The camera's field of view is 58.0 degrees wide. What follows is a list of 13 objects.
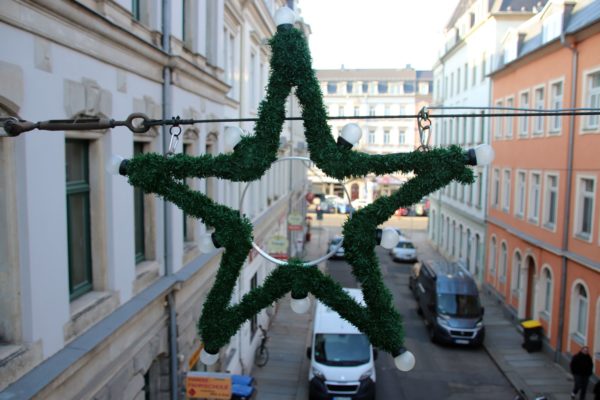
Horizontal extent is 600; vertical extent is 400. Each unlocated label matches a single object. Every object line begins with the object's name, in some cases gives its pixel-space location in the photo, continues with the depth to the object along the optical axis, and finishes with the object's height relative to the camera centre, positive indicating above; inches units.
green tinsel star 155.9 -7.6
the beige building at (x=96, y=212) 193.6 -27.9
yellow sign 350.0 -150.9
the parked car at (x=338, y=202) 2246.6 -210.5
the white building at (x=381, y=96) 2454.5 +270.5
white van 531.8 -211.5
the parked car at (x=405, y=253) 1356.5 -246.2
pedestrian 535.8 -210.5
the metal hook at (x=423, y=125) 156.2 +8.7
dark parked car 727.1 -212.1
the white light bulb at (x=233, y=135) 162.4 +5.3
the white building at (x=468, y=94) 1034.7 +147.0
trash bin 711.7 -237.5
